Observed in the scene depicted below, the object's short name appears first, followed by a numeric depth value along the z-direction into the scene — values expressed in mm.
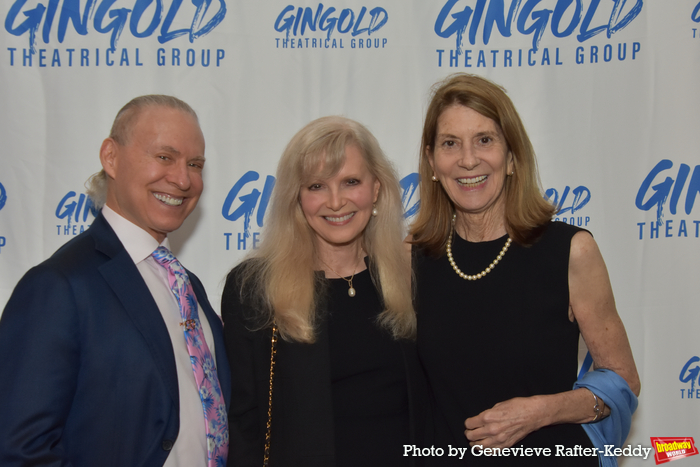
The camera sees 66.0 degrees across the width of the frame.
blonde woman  1963
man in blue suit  1533
